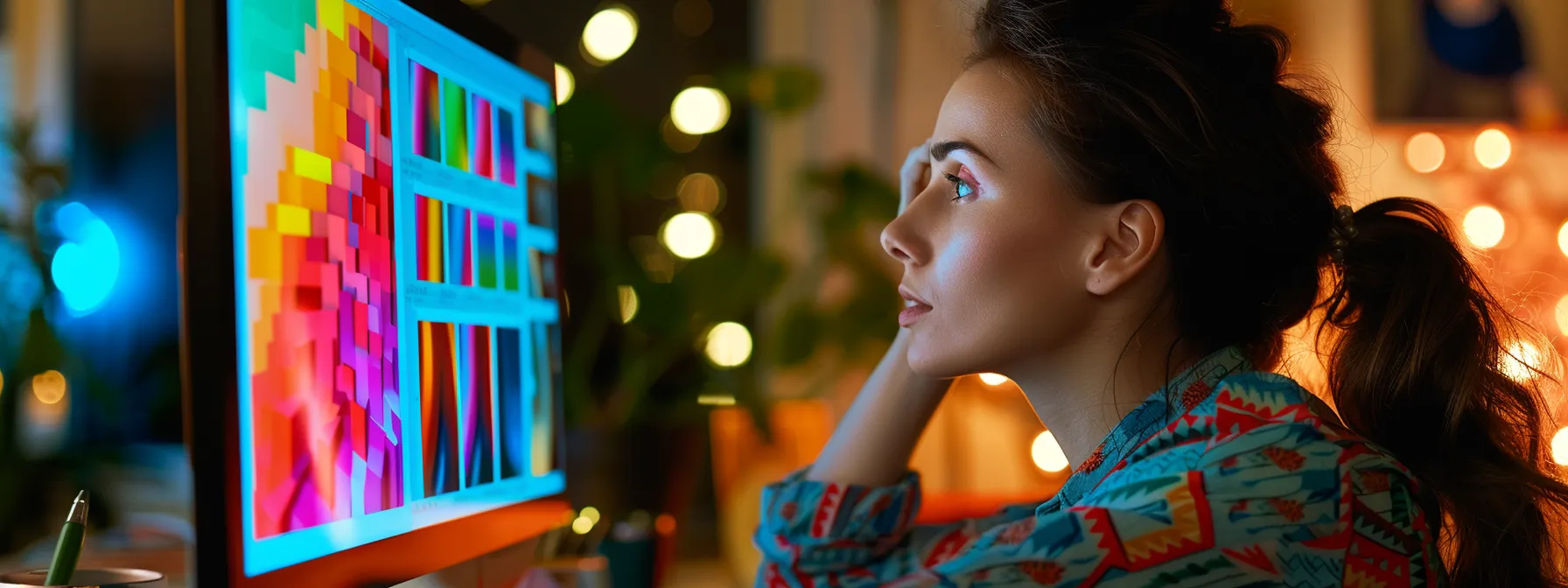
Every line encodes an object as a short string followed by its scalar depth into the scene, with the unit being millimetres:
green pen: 548
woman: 715
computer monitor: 526
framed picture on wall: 2895
